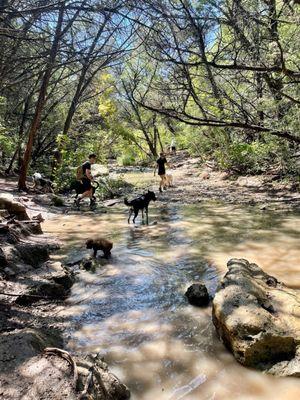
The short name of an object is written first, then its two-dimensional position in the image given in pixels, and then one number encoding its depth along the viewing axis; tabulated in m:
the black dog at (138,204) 11.51
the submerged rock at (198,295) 5.86
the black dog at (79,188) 14.70
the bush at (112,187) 17.23
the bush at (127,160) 35.62
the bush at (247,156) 16.33
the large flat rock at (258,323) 4.36
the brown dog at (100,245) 7.98
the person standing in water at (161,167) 18.16
